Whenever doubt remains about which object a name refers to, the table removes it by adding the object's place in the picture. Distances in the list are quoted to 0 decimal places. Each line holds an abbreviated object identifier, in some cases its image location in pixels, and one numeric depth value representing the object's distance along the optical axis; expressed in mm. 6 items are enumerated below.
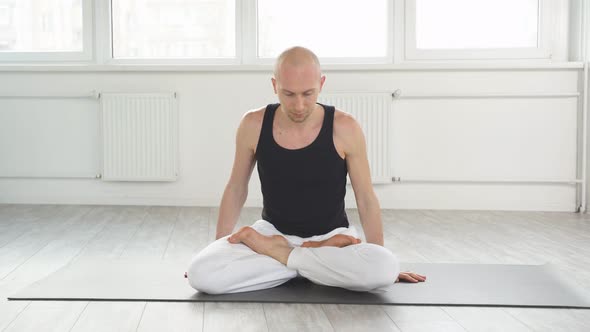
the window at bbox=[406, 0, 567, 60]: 4734
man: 2102
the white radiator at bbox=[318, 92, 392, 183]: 4586
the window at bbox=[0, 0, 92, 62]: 4793
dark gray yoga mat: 2086
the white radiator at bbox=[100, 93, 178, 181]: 4617
